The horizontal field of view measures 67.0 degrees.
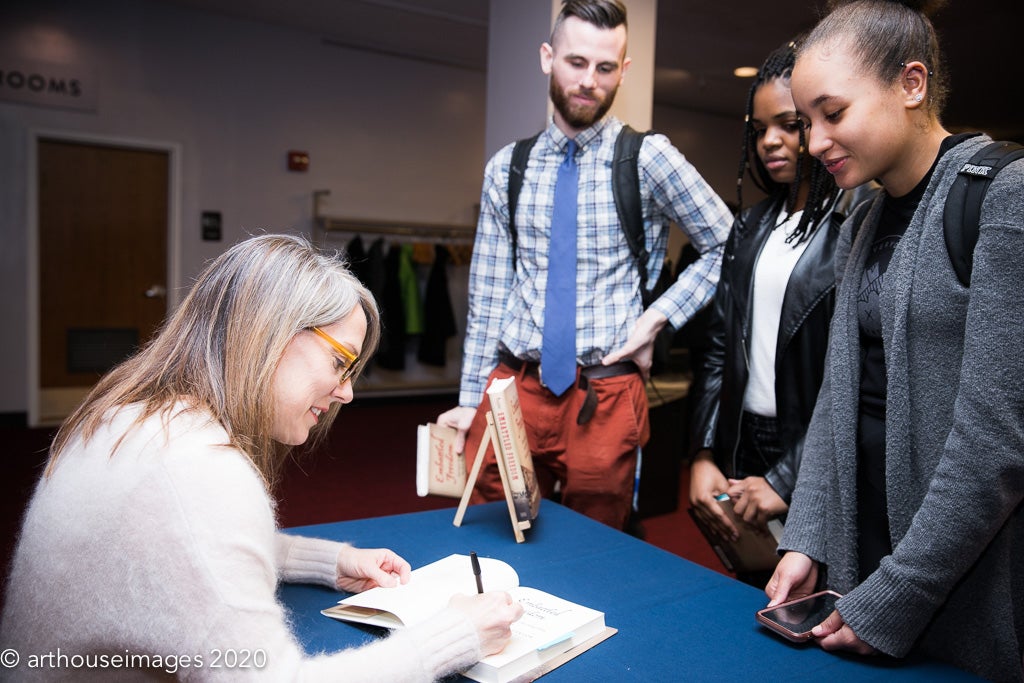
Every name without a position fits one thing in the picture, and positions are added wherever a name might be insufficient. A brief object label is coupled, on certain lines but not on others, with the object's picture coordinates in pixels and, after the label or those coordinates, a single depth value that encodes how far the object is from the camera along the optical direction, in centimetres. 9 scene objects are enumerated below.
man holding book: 198
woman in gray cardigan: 101
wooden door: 604
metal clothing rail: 705
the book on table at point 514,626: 100
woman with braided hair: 167
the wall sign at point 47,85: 564
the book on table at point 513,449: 152
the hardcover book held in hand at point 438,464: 176
